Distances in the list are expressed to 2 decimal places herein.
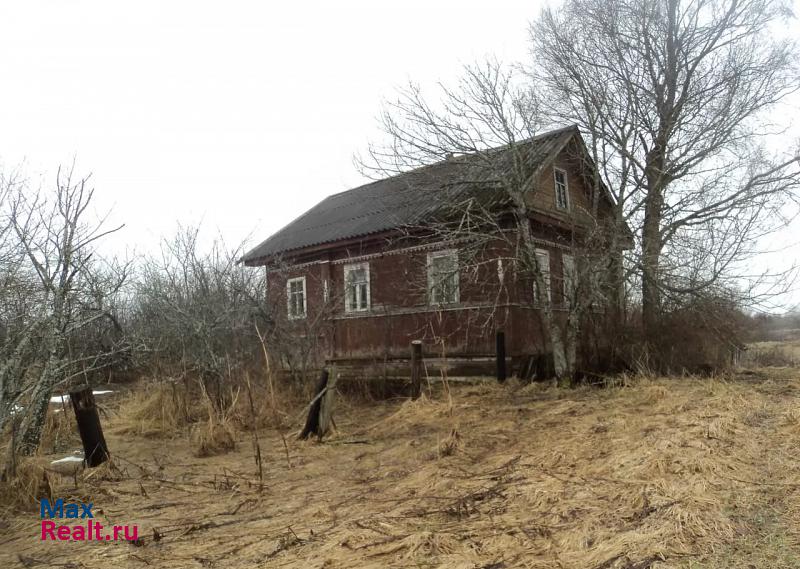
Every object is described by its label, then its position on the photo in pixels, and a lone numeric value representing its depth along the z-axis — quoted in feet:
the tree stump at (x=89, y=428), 24.31
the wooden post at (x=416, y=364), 39.34
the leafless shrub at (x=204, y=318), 38.63
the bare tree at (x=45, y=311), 20.83
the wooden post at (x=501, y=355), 43.96
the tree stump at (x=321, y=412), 30.04
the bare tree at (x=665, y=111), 40.86
